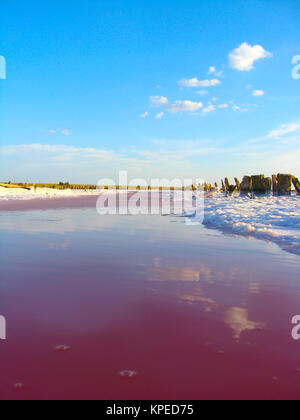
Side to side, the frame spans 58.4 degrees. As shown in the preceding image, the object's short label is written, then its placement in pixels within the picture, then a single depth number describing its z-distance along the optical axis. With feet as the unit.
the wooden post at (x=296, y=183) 65.62
